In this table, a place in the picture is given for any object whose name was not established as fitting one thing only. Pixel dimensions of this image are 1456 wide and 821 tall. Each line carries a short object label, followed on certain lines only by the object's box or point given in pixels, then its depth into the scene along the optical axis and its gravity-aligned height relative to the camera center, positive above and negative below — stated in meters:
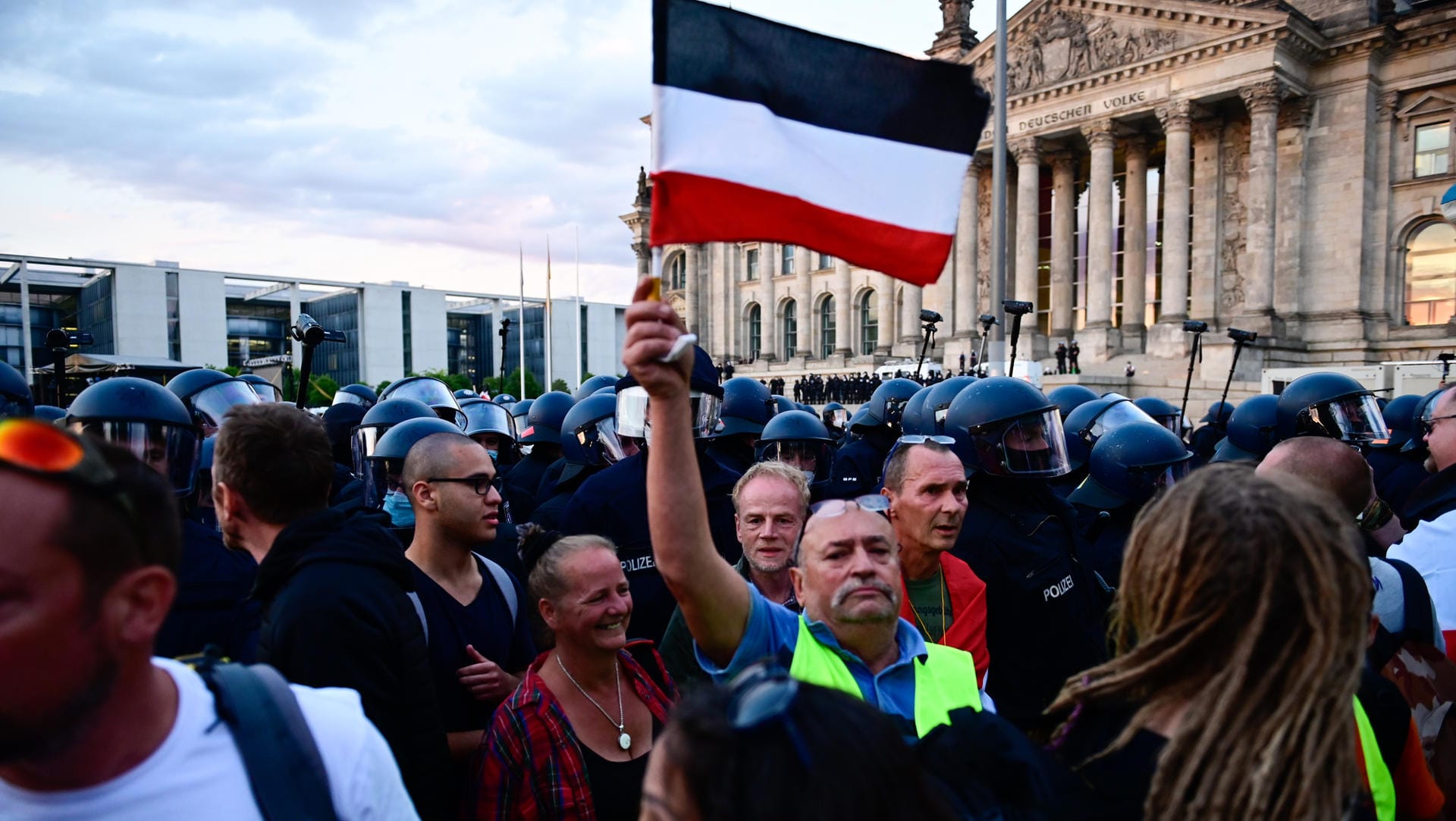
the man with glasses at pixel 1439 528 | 3.07 -0.63
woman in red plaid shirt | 2.53 -1.06
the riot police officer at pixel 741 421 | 6.58 -0.48
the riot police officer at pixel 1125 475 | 5.01 -0.67
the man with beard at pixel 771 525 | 3.57 -0.67
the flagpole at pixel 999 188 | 13.19 +2.63
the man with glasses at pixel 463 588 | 2.95 -0.80
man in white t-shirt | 1.22 -0.42
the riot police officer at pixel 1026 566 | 3.54 -0.85
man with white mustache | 2.27 -0.66
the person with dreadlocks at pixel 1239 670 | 1.46 -0.54
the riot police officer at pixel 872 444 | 6.81 -0.74
